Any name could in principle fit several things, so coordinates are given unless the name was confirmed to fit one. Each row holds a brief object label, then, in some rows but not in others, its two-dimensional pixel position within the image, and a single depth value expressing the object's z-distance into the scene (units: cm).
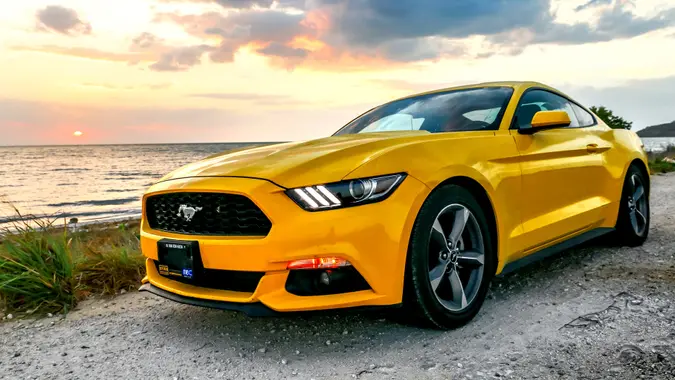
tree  2369
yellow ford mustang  247
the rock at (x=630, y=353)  243
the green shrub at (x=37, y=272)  384
